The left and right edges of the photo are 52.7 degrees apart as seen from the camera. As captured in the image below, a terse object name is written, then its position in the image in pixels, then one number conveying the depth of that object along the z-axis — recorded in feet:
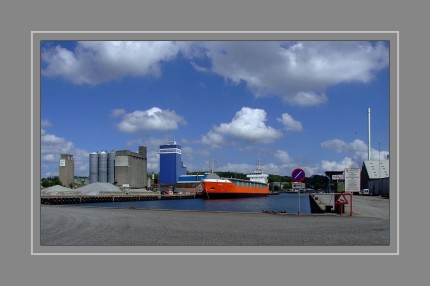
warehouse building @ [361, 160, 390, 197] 214.48
